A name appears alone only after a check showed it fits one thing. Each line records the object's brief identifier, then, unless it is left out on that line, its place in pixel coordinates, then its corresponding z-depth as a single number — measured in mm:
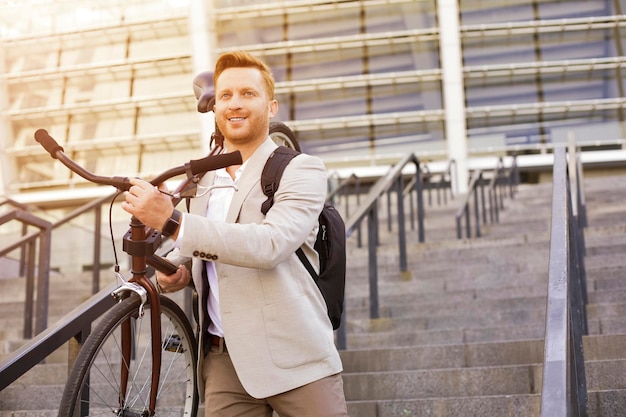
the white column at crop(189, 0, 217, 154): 28688
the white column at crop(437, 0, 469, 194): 28016
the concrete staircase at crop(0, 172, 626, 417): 3875
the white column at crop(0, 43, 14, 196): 30875
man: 2191
